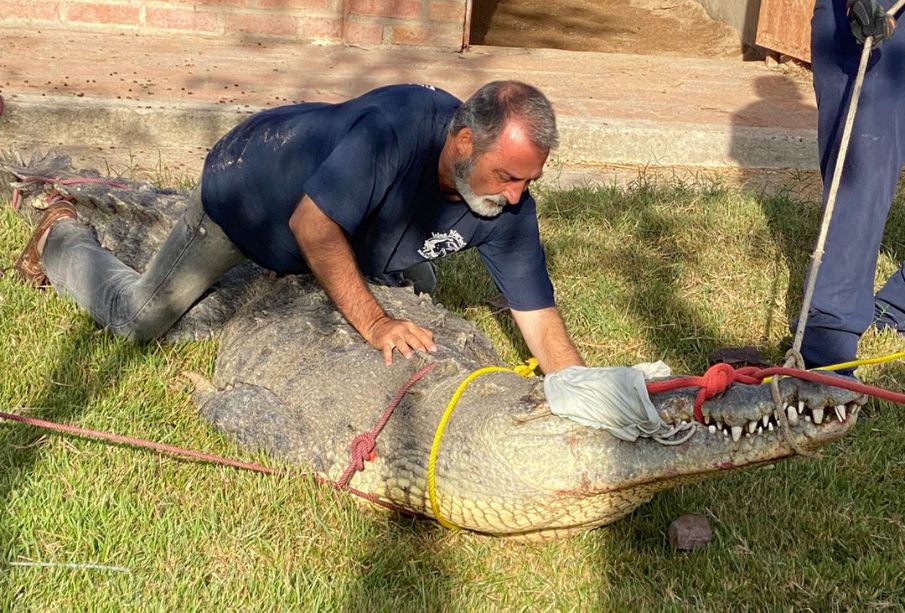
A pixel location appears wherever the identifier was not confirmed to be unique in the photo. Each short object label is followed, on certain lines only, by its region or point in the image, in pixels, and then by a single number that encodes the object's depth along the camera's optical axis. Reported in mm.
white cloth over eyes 3020
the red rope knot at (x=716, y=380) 2900
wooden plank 8344
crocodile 2930
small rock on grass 3447
